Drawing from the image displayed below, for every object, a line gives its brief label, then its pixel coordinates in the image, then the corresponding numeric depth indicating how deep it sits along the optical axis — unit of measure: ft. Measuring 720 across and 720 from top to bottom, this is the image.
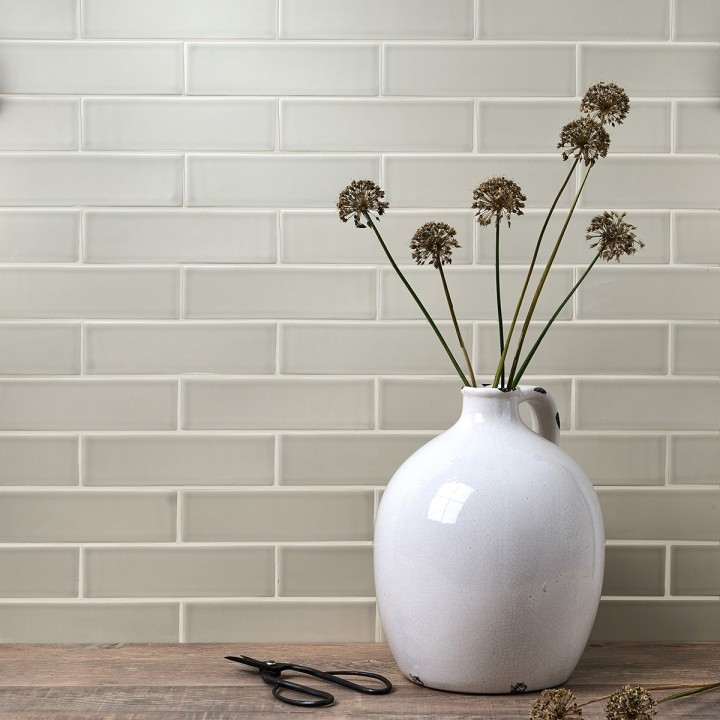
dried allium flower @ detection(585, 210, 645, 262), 3.30
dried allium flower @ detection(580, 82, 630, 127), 3.24
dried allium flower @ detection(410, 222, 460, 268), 3.32
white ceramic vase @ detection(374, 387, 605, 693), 3.13
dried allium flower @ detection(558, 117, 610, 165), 3.22
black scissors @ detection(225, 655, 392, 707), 3.23
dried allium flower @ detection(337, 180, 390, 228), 3.35
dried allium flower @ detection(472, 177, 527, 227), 3.21
